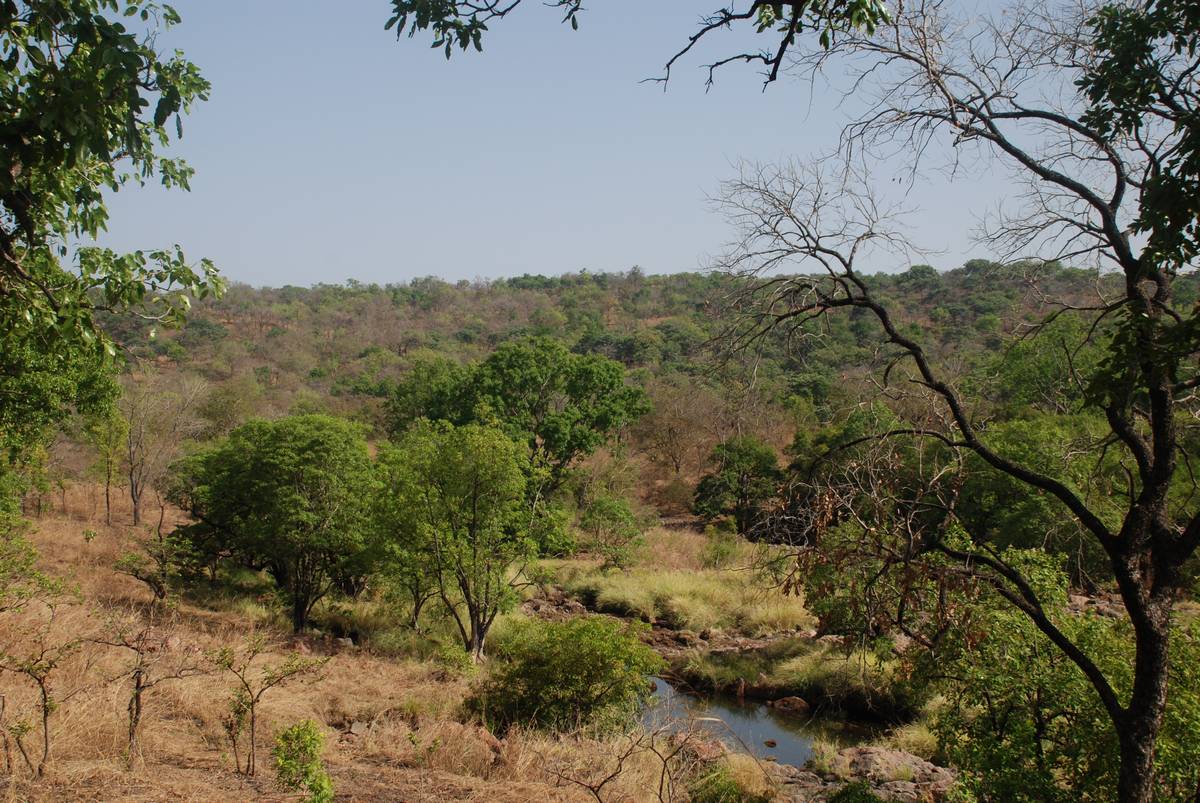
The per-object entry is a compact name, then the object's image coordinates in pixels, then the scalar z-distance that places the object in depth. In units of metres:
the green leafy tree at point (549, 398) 36.00
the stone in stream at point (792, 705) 18.11
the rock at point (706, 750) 11.39
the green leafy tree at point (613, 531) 29.88
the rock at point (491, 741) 9.76
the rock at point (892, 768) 12.40
